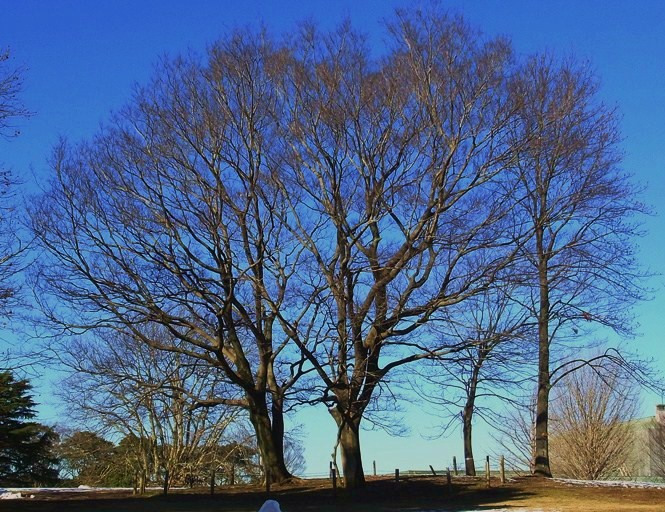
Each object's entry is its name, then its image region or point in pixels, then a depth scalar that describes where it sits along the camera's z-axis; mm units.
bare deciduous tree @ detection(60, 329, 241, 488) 24562
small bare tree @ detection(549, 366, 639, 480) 44062
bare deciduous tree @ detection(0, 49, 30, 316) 17328
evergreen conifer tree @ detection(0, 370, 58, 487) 38938
